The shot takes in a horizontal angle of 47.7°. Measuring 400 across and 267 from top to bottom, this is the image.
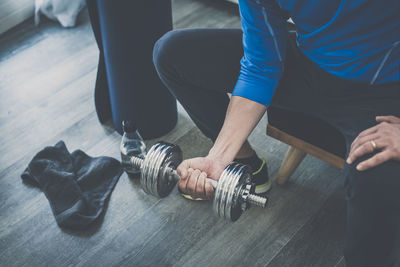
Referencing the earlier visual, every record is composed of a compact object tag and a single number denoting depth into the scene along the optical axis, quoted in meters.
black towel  1.41
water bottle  1.54
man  0.89
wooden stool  1.19
